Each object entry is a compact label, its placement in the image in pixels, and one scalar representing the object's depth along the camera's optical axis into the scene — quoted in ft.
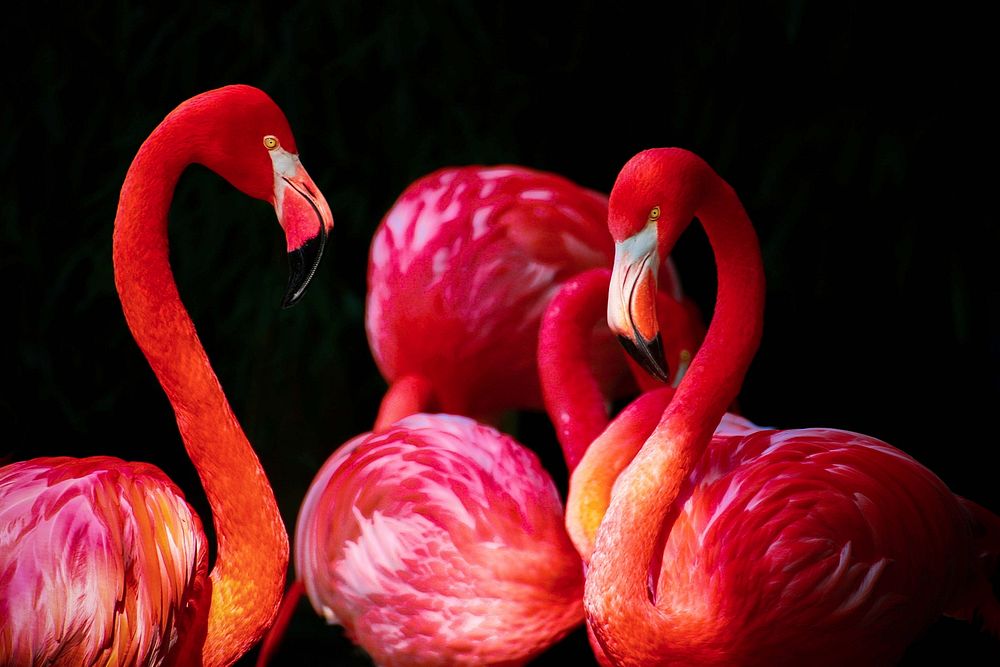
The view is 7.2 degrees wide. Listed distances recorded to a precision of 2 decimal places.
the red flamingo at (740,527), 20.24
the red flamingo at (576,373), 21.04
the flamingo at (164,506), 20.05
